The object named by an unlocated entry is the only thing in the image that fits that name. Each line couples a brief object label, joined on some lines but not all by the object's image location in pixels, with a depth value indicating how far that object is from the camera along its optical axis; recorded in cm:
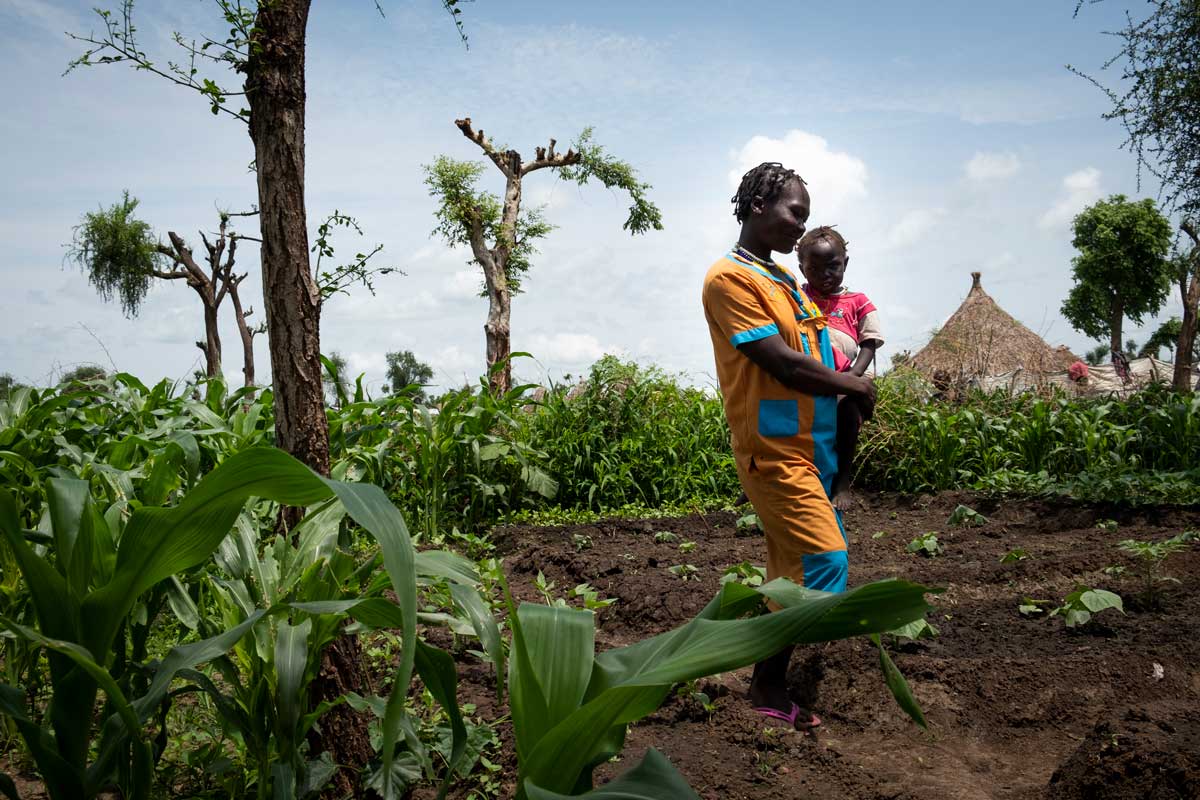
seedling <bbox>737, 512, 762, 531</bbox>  584
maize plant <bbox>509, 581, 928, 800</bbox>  123
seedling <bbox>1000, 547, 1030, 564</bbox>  436
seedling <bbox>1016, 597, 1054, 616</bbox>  389
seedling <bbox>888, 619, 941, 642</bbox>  328
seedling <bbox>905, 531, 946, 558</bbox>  502
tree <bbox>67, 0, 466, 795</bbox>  226
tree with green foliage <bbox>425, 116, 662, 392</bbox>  1806
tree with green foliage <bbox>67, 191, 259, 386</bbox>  2033
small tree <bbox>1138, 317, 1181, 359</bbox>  3534
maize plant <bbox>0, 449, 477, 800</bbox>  146
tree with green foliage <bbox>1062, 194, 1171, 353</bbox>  2812
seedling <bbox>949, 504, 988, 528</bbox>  579
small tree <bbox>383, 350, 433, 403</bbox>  2590
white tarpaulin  924
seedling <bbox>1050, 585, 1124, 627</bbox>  350
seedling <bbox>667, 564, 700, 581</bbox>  451
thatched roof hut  1533
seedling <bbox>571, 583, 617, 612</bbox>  345
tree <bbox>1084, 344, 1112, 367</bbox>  3882
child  325
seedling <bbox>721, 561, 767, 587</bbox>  373
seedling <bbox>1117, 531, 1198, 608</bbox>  374
